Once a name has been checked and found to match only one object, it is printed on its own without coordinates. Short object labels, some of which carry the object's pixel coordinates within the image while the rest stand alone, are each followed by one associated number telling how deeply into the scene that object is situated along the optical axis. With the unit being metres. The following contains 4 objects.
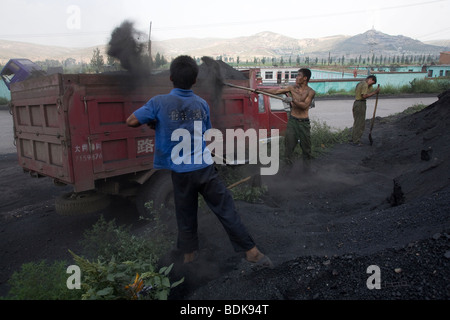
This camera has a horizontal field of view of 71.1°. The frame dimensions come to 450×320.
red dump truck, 3.63
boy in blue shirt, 2.90
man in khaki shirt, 9.01
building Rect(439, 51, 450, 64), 60.23
